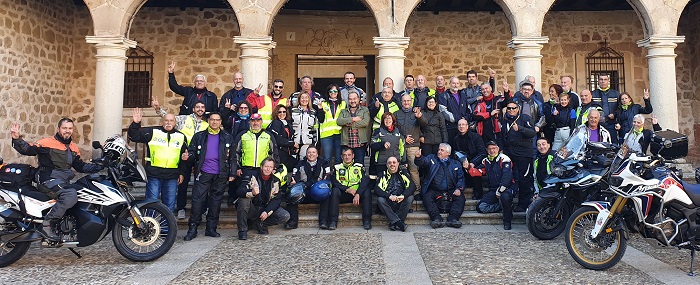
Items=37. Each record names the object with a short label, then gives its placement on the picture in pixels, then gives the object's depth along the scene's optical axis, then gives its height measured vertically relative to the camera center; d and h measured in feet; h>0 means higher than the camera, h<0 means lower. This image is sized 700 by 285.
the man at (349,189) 19.01 -1.21
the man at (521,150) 19.84 +0.43
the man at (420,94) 22.16 +3.24
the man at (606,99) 21.99 +2.95
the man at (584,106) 20.61 +2.44
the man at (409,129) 20.66 +1.40
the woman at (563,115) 21.17 +2.08
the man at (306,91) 21.31 +3.17
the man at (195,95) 21.30 +3.03
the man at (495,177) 19.21 -0.74
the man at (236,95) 21.25 +3.09
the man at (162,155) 17.60 +0.19
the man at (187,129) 19.34 +1.33
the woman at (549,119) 21.99 +1.97
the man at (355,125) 20.31 +1.55
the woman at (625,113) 21.47 +2.20
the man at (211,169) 17.78 -0.35
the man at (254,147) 18.37 +0.52
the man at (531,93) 21.46 +3.22
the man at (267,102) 21.12 +2.70
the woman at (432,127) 20.81 +1.50
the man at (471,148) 21.02 +0.57
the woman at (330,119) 21.02 +1.88
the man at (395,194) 18.64 -1.40
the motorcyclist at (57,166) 13.65 -0.19
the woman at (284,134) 19.44 +1.11
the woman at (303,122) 20.79 +1.72
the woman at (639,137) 18.62 +0.94
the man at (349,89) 22.24 +3.48
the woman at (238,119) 19.80 +1.83
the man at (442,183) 19.24 -0.98
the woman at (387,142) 19.92 +0.74
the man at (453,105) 22.40 +2.69
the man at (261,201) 17.57 -1.62
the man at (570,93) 21.82 +3.23
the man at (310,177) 19.11 -0.72
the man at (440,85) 22.85 +3.75
